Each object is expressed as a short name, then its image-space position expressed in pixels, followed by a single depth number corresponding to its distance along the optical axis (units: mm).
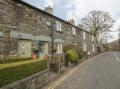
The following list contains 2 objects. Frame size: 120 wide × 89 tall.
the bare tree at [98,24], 22049
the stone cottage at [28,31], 5135
